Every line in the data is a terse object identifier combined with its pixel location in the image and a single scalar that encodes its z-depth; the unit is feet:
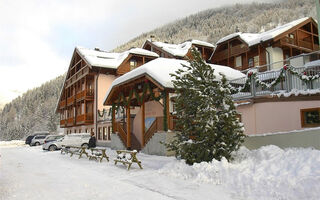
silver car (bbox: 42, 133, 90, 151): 88.79
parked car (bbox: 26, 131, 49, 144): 156.99
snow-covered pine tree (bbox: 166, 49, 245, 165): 35.45
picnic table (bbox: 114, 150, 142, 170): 42.01
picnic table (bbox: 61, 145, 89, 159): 60.45
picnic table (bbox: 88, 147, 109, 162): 52.19
